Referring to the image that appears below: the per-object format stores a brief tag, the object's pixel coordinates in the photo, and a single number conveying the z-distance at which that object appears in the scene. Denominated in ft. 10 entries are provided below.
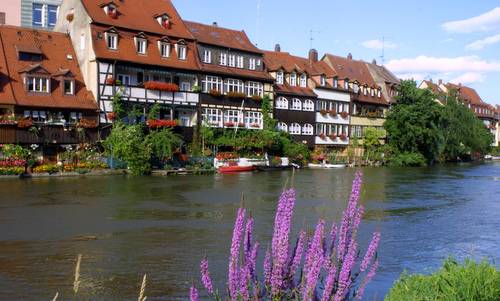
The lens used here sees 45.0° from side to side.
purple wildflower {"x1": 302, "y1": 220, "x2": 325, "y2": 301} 14.75
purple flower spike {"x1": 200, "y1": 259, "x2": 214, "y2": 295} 15.76
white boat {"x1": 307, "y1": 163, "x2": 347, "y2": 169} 178.24
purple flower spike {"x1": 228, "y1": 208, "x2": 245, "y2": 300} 15.20
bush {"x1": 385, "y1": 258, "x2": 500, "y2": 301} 17.48
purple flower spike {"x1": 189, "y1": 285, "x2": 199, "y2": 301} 15.34
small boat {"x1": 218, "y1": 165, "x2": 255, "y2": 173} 142.20
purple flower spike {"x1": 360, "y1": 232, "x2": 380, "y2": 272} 15.84
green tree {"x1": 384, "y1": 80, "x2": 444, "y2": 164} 209.46
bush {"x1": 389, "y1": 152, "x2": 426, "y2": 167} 205.57
